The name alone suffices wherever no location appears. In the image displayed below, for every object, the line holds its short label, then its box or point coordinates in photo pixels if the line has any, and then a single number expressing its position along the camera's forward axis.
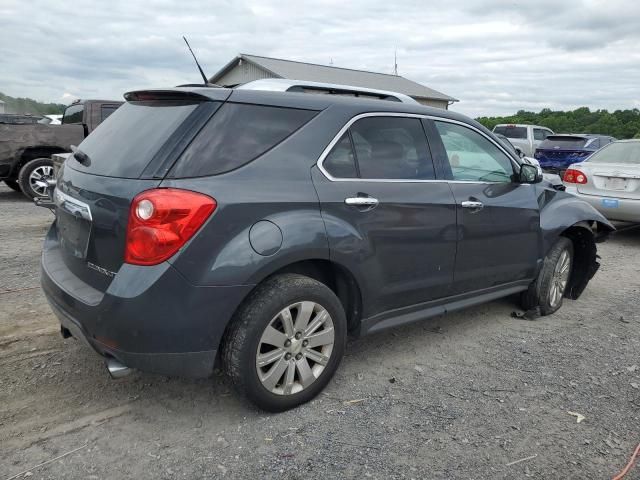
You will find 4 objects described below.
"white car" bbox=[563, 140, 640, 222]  7.75
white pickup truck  19.06
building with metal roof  27.41
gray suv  2.55
